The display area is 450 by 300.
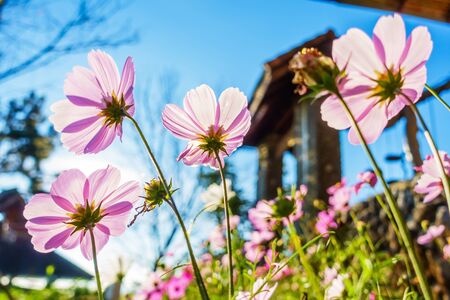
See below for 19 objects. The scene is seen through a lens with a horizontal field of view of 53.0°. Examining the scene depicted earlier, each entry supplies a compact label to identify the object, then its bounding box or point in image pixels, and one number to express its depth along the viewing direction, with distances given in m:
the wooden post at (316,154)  3.55
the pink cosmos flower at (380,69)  0.33
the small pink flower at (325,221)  0.99
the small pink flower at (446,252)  0.75
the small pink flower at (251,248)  1.13
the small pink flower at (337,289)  0.63
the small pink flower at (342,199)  1.16
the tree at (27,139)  8.37
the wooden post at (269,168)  5.23
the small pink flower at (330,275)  0.83
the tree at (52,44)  6.45
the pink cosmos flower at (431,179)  0.50
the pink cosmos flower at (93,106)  0.41
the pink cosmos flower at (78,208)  0.40
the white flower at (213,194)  0.95
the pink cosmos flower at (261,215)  0.57
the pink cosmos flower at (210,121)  0.41
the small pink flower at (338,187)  1.25
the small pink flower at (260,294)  0.43
